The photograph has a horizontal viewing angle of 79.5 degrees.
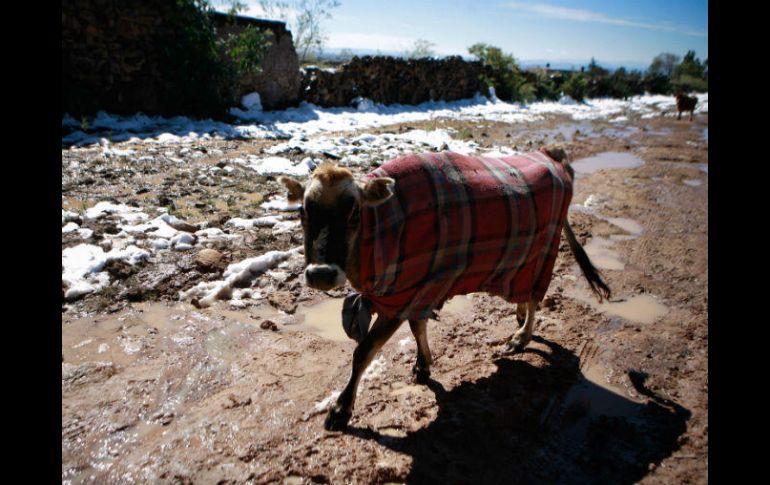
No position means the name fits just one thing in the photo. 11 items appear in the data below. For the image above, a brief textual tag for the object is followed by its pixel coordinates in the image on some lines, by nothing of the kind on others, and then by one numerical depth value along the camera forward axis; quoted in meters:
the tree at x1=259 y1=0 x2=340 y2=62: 21.75
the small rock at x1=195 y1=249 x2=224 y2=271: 4.59
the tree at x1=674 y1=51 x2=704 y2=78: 42.80
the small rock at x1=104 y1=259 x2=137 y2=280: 4.28
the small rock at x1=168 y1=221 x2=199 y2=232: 5.32
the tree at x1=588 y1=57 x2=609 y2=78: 35.83
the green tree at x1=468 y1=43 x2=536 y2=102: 24.44
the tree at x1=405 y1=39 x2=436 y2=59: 25.48
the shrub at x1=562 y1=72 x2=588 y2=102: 26.98
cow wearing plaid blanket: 2.68
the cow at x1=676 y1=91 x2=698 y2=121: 18.67
